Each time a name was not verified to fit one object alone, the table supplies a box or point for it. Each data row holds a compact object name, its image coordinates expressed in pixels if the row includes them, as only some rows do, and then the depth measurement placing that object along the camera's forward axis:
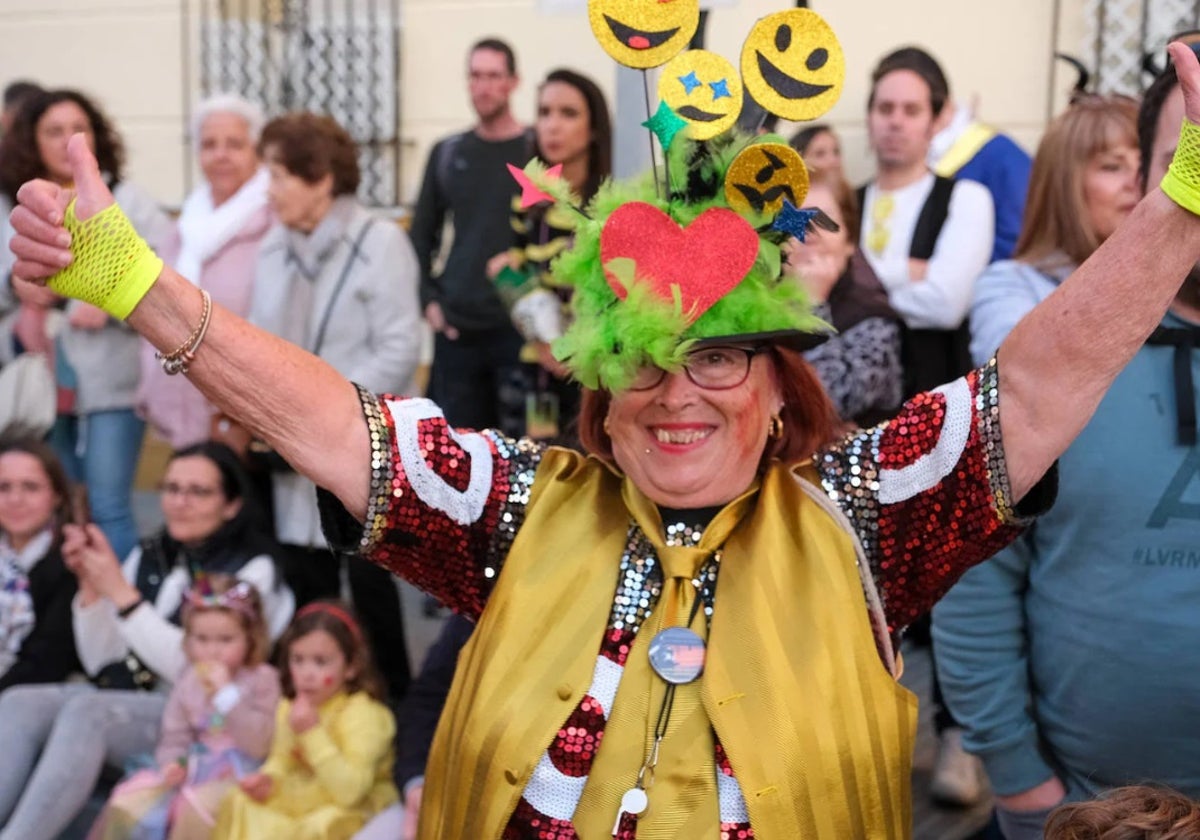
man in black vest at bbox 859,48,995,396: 4.95
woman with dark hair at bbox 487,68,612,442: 5.17
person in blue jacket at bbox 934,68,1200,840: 2.57
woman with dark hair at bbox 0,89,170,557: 5.63
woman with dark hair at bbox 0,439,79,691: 4.61
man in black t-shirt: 5.72
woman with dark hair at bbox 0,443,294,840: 4.11
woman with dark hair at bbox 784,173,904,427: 4.07
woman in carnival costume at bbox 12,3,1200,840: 2.24
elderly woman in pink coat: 5.50
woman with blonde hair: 3.07
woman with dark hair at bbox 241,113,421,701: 5.03
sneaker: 4.42
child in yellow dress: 3.82
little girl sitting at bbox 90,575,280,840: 3.99
